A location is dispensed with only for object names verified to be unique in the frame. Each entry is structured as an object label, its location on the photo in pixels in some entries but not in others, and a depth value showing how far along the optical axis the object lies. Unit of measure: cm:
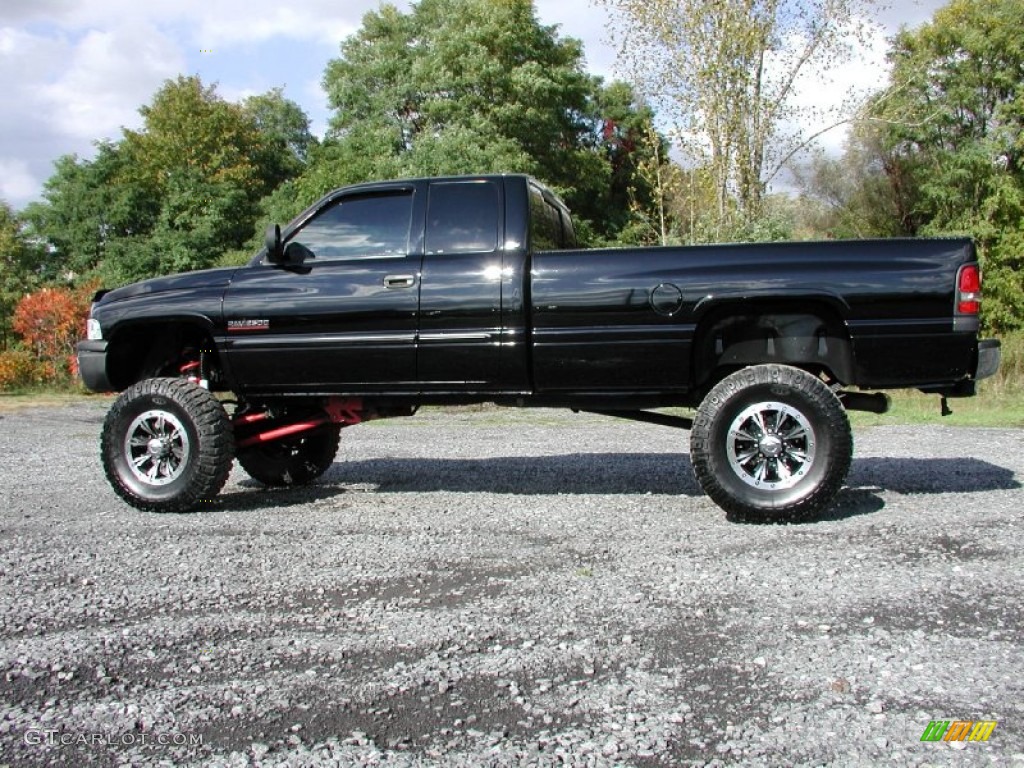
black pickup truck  527
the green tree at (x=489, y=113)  3281
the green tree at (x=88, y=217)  4947
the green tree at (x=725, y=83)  1758
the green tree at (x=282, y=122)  5975
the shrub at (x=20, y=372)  2019
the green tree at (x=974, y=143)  3725
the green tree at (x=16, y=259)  4178
